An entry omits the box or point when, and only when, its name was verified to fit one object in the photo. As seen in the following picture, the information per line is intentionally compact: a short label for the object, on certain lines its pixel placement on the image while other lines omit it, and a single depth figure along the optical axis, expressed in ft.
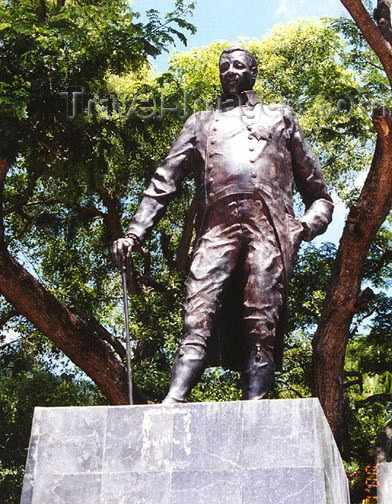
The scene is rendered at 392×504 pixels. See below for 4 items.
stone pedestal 14.48
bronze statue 17.43
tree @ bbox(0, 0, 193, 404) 37.59
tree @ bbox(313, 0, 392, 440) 37.81
